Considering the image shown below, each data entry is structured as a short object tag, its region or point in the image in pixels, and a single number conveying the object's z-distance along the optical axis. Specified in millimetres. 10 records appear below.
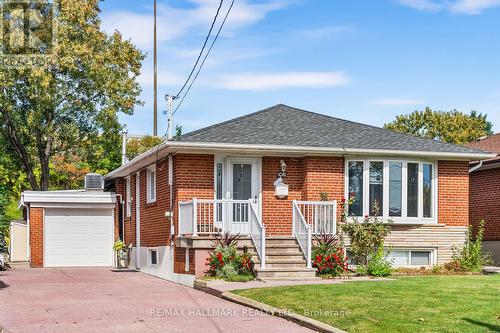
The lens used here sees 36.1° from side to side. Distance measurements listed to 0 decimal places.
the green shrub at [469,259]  21094
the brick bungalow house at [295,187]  19766
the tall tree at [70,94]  36312
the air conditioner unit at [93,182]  31297
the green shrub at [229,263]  18078
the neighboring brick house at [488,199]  24781
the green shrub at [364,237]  20469
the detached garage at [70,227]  29250
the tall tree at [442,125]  54244
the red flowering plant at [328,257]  18953
